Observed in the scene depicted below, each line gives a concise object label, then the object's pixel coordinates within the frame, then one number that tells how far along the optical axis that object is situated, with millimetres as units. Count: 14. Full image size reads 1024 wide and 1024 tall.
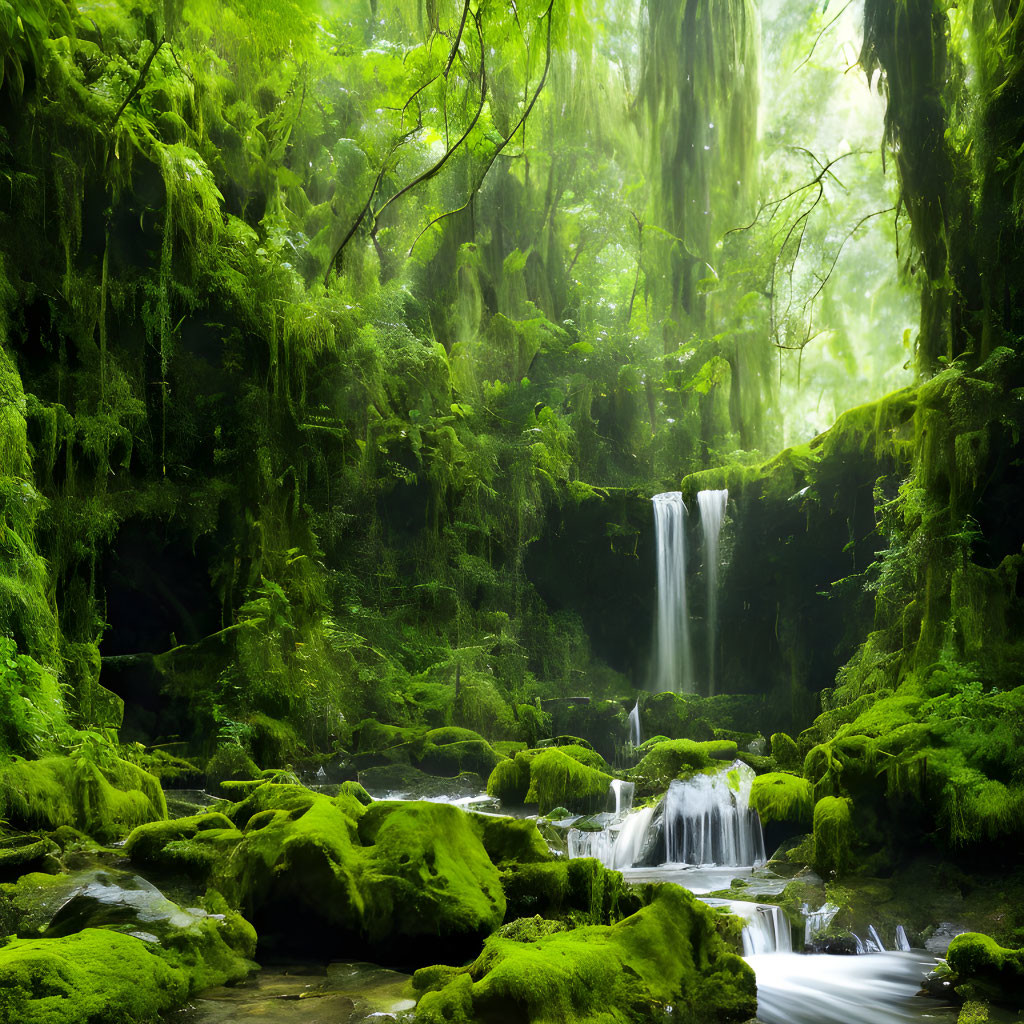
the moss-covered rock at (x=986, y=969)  4668
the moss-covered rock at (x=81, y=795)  6164
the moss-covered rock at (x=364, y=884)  5101
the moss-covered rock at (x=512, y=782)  10445
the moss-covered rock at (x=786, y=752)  10352
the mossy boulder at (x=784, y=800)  8234
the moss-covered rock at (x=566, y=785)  9906
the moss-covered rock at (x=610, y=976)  3859
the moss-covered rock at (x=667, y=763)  10055
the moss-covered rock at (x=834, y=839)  7078
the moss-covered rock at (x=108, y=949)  3604
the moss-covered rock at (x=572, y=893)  5375
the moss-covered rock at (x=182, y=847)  5750
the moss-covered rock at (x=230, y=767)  9586
